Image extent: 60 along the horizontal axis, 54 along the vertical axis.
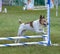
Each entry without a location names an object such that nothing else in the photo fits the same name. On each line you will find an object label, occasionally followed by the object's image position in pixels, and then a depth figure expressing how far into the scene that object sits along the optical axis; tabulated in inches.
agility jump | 626.6
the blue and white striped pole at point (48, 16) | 627.8
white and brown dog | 662.9
